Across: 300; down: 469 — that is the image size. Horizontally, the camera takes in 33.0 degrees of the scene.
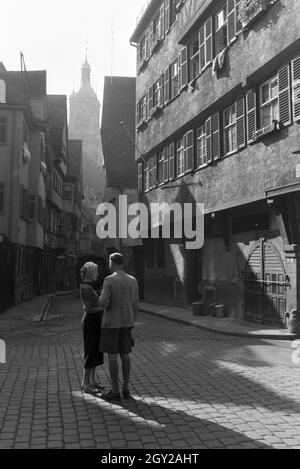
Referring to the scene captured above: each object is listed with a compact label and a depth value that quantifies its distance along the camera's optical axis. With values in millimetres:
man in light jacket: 6414
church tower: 130000
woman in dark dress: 6777
